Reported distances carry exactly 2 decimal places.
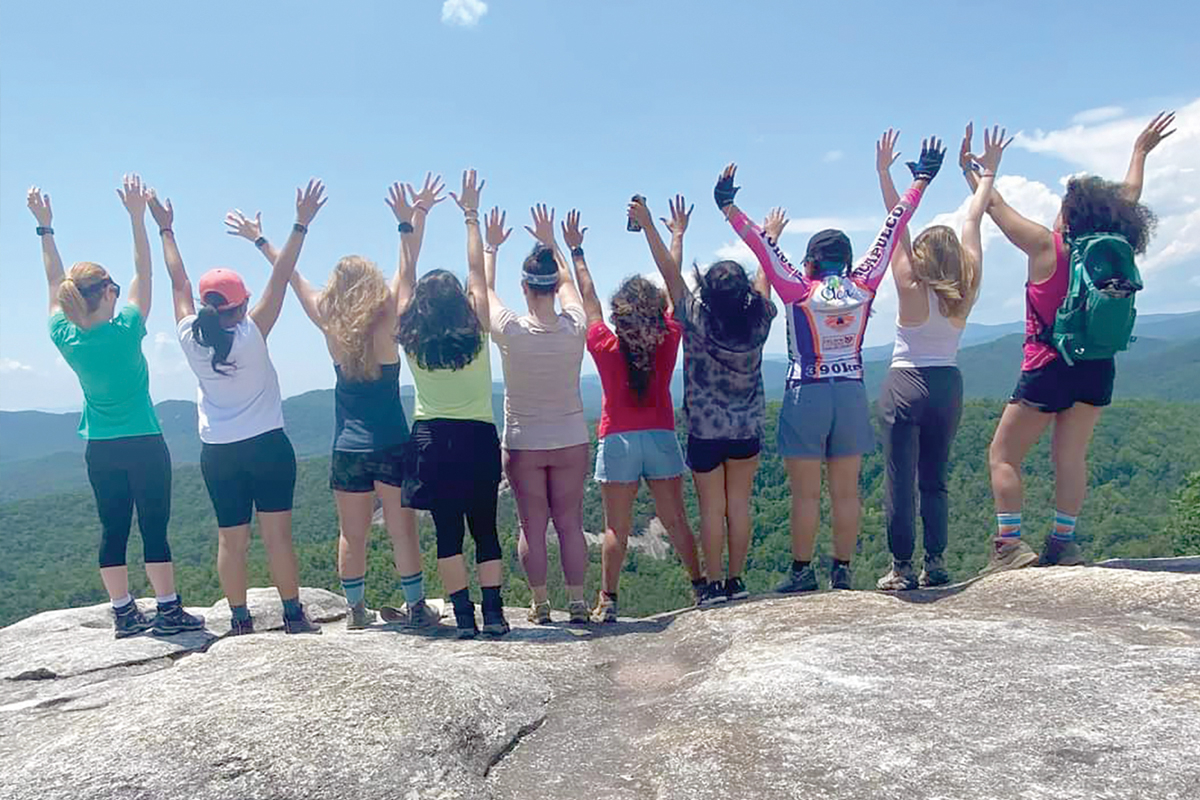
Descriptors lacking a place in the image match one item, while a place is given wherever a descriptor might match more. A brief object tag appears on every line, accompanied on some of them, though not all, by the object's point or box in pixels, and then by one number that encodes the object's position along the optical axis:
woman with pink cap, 6.76
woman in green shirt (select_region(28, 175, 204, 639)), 7.09
